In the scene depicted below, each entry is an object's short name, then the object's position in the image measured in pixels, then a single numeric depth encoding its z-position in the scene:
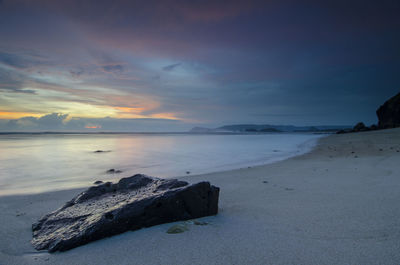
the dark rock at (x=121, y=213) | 2.16
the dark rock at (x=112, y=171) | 7.43
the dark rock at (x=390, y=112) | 39.66
